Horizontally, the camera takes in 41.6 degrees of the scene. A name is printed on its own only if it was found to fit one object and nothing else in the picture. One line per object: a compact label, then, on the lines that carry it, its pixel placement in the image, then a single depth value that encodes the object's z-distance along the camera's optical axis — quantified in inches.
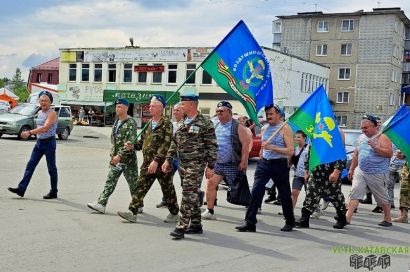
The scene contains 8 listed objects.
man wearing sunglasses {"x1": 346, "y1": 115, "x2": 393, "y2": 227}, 337.1
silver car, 919.7
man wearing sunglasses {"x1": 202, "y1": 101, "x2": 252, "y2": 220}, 328.2
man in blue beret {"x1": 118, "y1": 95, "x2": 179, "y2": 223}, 302.0
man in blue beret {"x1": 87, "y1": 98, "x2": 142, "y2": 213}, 320.2
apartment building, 2422.5
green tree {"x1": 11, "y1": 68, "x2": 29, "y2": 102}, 3646.7
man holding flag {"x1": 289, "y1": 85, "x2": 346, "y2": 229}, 315.9
